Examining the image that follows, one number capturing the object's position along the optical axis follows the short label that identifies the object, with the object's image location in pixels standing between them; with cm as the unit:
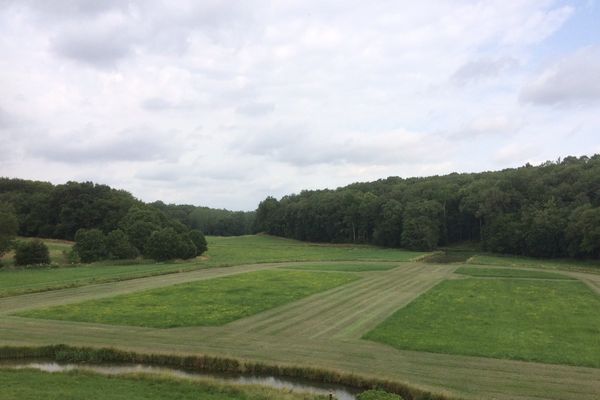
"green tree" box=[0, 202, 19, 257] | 7556
